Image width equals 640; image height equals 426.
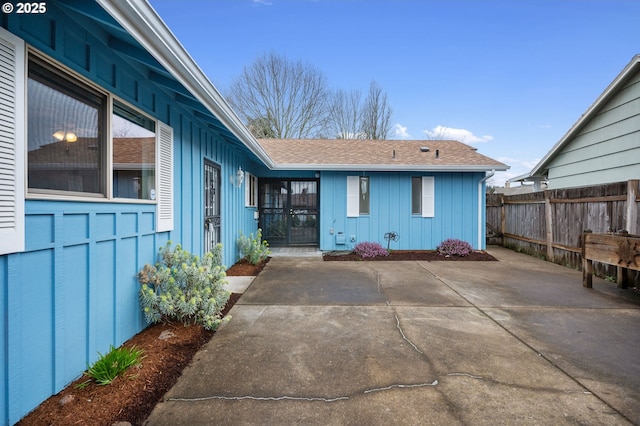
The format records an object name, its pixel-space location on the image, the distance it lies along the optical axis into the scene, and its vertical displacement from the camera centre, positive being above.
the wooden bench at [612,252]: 4.04 -0.58
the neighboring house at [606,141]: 5.64 +1.68
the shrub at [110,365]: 2.01 -1.12
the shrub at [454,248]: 7.75 -0.93
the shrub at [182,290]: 2.85 -0.81
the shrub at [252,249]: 6.50 -0.83
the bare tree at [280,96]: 16.69 +6.85
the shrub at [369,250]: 7.66 -0.98
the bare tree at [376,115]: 17.33 +5.98
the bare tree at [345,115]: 17.52 +6.02
